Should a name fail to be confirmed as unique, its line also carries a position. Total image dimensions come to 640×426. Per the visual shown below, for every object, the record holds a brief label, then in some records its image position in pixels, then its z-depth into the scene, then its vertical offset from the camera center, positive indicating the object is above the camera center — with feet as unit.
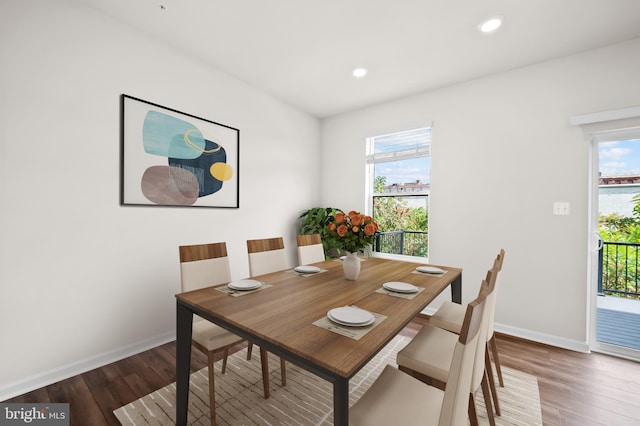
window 11.39 +1.04
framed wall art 7.39 +1.60
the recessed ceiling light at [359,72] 9.35 +4.92
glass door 7.88 -0.63
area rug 5.17 -4.02
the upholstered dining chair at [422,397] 2.52 -2.41
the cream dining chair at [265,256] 7.21 -1.29
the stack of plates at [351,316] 3.51 -1.45
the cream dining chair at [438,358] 3.77 -2.42
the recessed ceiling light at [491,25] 6.86 +4.90
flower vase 5.92 -1.23
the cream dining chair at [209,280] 5.09 -1.59
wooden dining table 2.85 -1.53
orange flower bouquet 5.69 -0.42
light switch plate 8.37 +0.17
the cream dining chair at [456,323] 5.15 -2.43
